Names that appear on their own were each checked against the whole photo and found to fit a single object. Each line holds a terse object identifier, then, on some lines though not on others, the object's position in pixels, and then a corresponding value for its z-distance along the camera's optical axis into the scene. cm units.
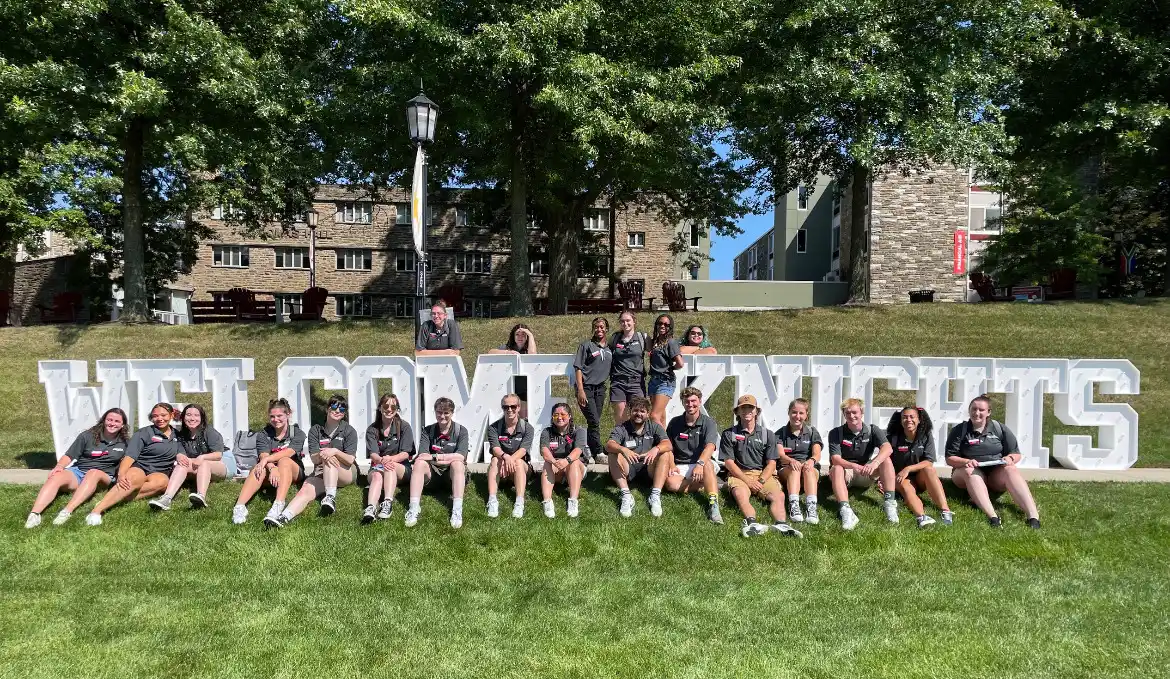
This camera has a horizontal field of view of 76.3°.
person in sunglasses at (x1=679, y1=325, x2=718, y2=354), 877
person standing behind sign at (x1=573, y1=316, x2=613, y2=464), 828
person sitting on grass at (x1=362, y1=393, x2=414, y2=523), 707
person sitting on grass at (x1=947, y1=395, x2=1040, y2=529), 699
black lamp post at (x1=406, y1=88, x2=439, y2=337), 915
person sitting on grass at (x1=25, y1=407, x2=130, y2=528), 723
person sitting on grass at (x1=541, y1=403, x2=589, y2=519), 712
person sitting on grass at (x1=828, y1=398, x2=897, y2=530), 707
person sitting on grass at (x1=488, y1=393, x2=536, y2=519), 711
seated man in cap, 703
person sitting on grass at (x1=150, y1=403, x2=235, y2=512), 723
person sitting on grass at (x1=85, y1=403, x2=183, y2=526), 719
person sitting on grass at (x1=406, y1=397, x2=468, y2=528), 707
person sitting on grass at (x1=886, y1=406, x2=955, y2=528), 700
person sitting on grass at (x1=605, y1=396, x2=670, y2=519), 724
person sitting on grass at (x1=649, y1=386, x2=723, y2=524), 713
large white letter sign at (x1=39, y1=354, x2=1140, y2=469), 855
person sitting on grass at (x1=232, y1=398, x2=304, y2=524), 711
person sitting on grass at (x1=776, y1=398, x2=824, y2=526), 694
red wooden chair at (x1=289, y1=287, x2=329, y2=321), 2125
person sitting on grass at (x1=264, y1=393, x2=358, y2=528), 713
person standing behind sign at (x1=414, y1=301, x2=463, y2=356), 911
